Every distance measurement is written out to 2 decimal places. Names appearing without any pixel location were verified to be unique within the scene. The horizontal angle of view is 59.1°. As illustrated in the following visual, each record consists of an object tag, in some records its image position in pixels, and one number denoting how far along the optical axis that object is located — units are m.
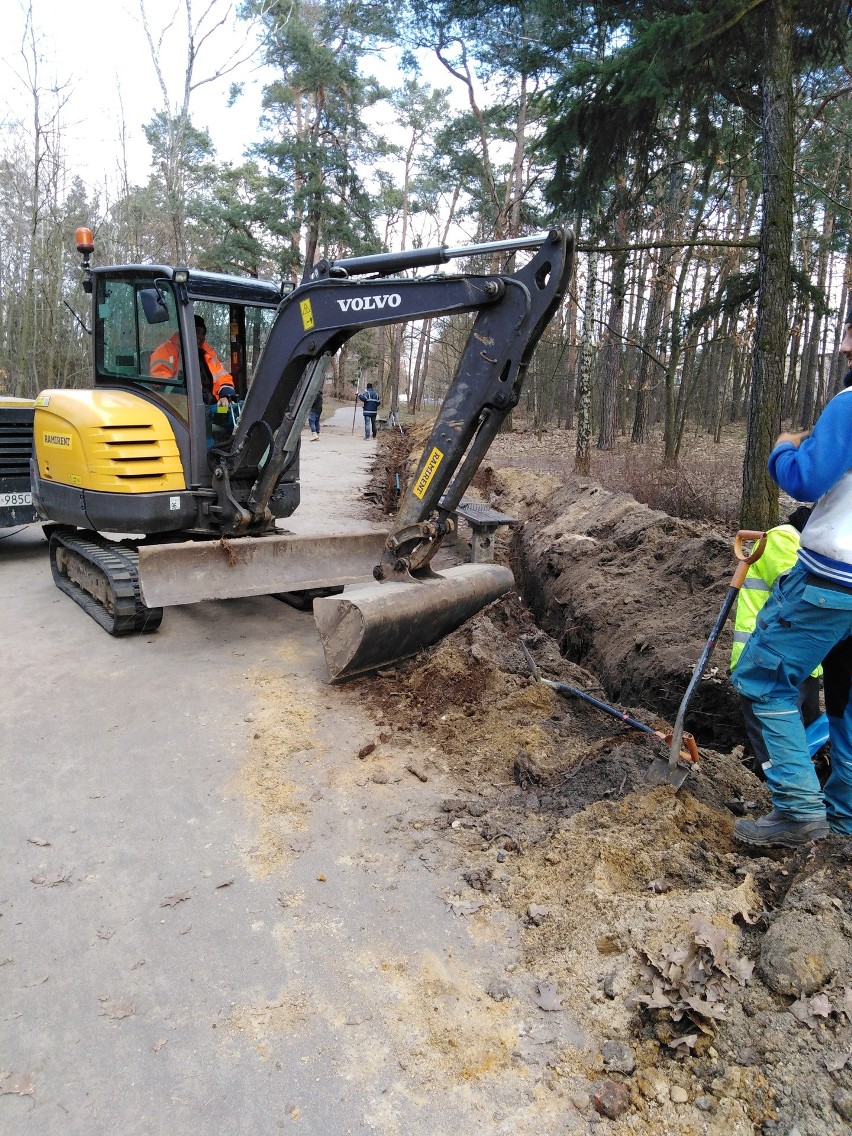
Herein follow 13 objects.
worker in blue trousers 2.66
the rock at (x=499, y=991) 2.54
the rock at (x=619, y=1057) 2.22
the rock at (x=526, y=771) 3.86
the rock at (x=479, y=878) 3.09
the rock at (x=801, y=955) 2.23
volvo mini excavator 4.78
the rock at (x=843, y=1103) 1.91
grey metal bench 7.86
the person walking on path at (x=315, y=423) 21.80
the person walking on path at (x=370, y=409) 22.56
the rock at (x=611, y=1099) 2.10
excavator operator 6.16
